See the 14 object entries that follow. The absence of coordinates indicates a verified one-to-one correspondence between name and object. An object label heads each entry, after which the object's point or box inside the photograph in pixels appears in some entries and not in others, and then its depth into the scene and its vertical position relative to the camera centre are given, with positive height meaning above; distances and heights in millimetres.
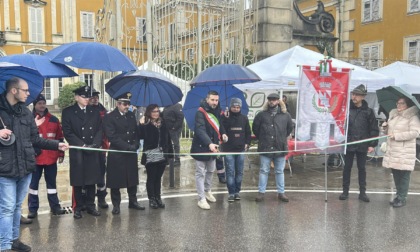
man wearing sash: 6242 -616
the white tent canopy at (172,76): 9891 +471
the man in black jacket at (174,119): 9422 -544
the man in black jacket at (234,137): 6621 -656
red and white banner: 6895 -112
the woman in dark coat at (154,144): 6160 -721
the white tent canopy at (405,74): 11227 +633
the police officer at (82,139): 5707 -605
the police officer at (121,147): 5852 -726
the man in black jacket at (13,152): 4246 -595
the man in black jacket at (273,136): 6711 -648
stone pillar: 11109 +1888
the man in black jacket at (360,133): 6840 -609
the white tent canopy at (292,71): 8875 +558
